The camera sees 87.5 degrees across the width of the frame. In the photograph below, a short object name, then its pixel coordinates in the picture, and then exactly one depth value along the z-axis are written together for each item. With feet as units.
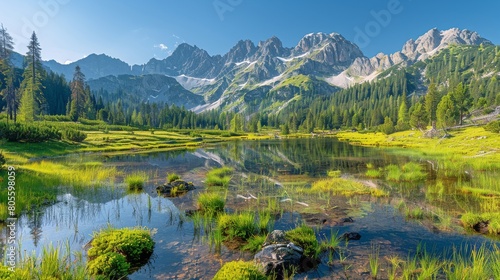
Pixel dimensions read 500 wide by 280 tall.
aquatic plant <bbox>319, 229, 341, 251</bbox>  45.50
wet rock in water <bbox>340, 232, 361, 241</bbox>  50.40
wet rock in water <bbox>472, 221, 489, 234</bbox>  52.75
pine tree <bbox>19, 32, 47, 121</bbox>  330.71
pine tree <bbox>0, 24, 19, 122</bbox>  288.71
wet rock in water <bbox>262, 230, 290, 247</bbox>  42.62
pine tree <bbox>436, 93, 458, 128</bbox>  320.29
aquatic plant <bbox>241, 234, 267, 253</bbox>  44.93
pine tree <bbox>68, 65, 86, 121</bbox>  434.71
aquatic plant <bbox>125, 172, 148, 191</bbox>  88.17
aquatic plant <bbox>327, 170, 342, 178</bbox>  115.64
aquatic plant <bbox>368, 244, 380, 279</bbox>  36.68
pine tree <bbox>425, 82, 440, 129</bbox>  373.20
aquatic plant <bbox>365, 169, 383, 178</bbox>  112.88
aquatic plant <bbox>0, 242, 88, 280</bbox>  27.20
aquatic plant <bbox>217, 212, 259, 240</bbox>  49.80
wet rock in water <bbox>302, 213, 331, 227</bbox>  58.23
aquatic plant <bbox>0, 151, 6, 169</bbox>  86.55
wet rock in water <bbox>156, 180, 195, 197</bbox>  84.95
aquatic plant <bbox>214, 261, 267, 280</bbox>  30.86
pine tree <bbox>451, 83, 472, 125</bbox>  336.90
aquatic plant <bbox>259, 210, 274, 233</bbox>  51.80
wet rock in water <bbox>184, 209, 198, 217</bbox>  63.56
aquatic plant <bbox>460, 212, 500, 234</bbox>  51.93
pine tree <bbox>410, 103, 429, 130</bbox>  374.02
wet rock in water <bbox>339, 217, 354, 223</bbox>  59.72
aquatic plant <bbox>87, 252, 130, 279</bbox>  33.92
